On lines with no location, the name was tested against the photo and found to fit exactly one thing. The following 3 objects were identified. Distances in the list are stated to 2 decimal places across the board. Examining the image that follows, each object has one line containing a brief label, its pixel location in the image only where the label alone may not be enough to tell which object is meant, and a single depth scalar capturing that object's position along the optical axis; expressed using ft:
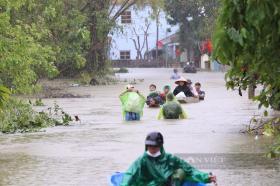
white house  325.83
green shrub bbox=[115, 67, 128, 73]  246.88
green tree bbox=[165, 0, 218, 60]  246.35
